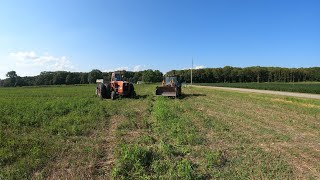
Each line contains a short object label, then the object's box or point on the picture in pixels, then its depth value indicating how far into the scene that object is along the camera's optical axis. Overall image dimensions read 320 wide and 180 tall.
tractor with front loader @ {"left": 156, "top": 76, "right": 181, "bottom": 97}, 13.92
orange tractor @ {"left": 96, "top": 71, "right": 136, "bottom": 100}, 12.96
